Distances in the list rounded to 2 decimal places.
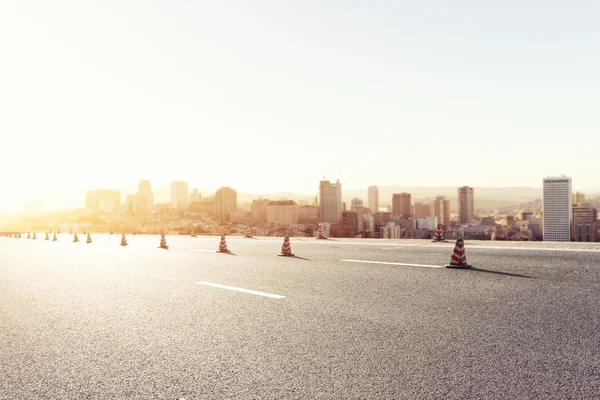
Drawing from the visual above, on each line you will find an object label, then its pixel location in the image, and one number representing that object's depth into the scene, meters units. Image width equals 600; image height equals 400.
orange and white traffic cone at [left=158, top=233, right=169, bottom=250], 21.72
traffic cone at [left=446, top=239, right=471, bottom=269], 11.20
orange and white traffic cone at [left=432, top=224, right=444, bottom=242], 21.23
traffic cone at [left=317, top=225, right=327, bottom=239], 27.33
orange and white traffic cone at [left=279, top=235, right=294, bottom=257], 15.69
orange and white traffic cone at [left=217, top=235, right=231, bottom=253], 18.14
